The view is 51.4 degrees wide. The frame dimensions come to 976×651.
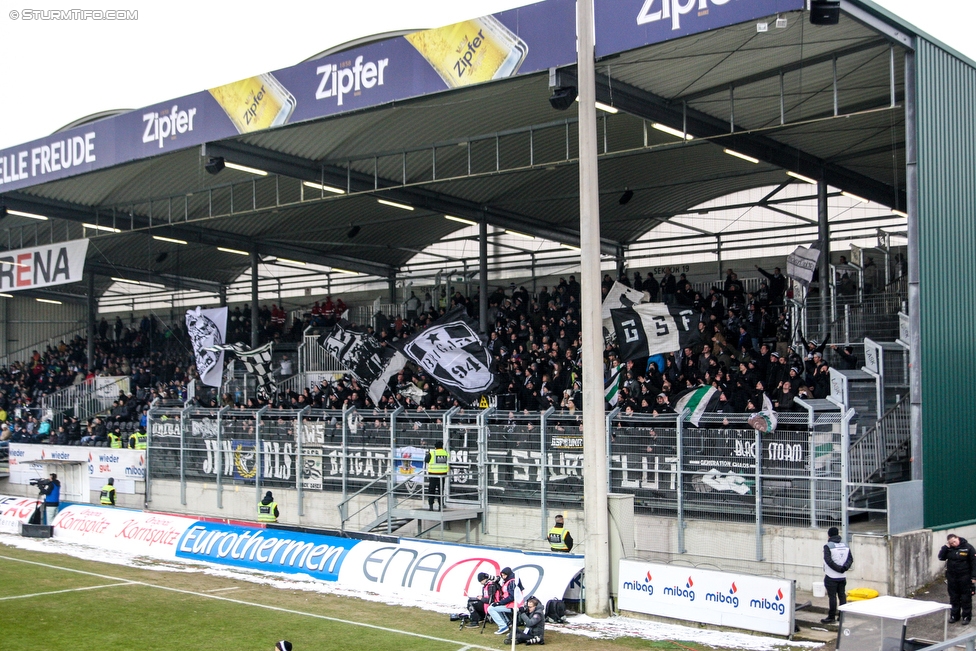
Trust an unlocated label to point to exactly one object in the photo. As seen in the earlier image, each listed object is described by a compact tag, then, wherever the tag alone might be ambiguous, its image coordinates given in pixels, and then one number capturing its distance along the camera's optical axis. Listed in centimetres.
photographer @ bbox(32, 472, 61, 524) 2928
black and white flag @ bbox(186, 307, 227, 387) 3312
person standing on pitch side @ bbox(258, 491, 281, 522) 2583
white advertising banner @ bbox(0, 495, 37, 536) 2966
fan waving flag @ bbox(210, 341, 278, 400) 3666
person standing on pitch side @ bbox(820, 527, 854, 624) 1648
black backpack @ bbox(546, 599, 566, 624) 1731
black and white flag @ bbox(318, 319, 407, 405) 3198
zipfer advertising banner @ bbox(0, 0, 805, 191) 1895
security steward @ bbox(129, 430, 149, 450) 3469
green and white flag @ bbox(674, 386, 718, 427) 2108
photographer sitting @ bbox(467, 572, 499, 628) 1712
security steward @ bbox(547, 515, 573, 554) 1992
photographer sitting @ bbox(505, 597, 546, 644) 1585
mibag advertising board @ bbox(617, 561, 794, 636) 1586
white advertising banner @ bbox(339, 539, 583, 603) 1802
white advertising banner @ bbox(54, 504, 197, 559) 2512
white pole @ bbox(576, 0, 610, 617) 1752
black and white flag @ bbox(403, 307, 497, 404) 2819
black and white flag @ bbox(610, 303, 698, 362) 2605
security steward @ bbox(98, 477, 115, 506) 3064
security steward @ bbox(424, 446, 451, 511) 2277
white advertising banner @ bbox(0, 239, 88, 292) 3130
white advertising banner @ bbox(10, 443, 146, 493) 3412
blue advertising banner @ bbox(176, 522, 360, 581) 2155
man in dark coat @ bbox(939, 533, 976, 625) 1602
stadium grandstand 1912
